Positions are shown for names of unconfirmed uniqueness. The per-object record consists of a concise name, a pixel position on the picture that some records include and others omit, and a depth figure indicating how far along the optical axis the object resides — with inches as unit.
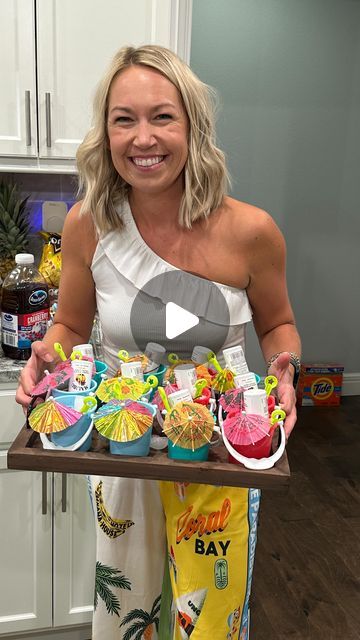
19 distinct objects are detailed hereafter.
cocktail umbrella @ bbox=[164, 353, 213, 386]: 49.0
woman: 48.9
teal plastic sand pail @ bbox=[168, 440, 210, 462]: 42.3
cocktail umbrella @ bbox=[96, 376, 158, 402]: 44.8
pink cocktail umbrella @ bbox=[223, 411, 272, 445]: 41.2
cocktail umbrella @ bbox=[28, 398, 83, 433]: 42.0
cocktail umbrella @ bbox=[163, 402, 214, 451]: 41.6
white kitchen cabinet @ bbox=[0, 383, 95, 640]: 72.2
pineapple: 85.3
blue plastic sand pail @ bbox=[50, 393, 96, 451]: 42.7
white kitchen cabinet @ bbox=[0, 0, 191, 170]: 72.1
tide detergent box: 156.6
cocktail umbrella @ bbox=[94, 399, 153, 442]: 41.6
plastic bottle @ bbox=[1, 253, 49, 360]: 70.4
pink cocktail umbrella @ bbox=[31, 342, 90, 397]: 47.1
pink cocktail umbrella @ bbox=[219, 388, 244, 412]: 44.5
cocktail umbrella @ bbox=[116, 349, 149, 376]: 50.5
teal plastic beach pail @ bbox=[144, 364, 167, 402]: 47.6
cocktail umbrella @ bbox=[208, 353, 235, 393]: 48.9
